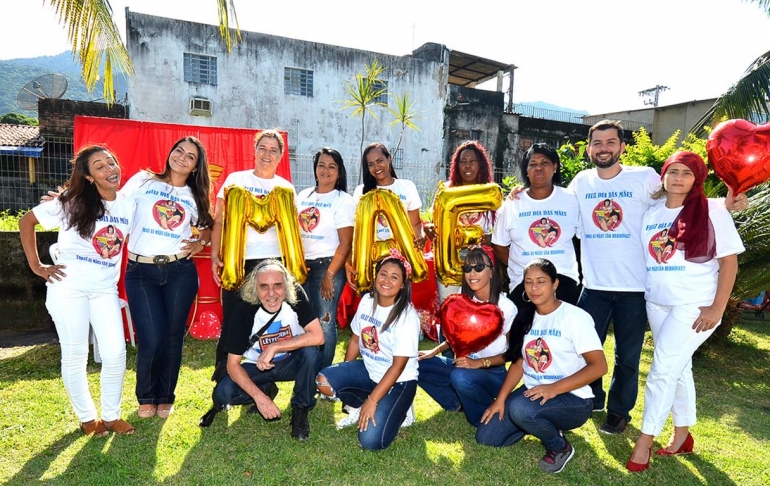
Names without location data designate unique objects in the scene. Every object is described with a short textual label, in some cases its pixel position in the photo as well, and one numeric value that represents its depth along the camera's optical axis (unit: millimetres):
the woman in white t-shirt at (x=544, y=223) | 3377
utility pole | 40219
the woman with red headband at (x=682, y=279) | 2760
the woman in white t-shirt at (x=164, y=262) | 3365
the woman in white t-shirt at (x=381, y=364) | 3059
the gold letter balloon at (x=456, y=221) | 3656
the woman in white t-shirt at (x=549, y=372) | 2887
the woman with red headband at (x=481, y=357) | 3258
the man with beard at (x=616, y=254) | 3223
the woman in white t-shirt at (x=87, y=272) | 3061
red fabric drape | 5496
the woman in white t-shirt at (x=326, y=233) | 3715
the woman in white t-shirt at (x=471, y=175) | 3768
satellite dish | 15695
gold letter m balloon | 3416
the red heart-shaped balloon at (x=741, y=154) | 2908
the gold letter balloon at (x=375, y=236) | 3553
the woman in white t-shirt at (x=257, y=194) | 3537
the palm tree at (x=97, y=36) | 3418
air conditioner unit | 16078
